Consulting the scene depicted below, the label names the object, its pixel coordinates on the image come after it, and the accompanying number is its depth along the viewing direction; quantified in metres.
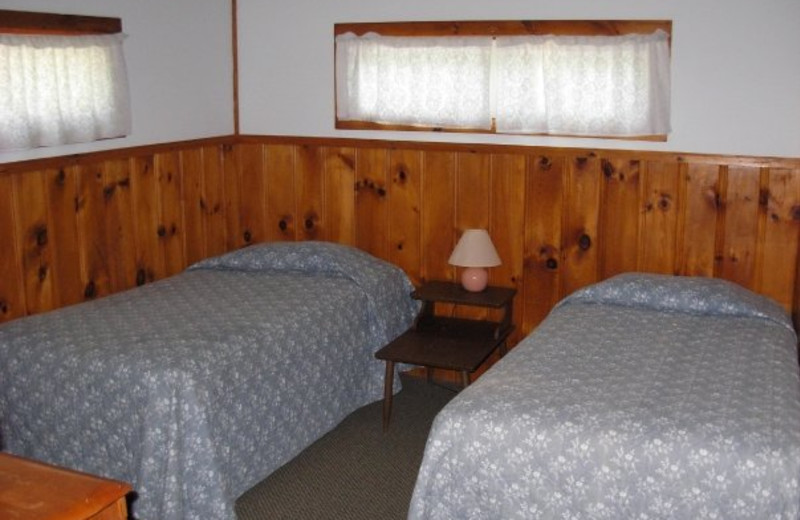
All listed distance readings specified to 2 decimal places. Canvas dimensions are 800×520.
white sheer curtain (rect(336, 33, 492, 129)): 4.12
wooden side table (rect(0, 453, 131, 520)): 1.38
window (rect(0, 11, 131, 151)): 3.41
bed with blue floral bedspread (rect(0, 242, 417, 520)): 2.89
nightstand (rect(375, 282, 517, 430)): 3.67
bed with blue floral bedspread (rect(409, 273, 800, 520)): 2.33
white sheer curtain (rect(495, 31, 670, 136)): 3.83
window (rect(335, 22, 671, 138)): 3.85
